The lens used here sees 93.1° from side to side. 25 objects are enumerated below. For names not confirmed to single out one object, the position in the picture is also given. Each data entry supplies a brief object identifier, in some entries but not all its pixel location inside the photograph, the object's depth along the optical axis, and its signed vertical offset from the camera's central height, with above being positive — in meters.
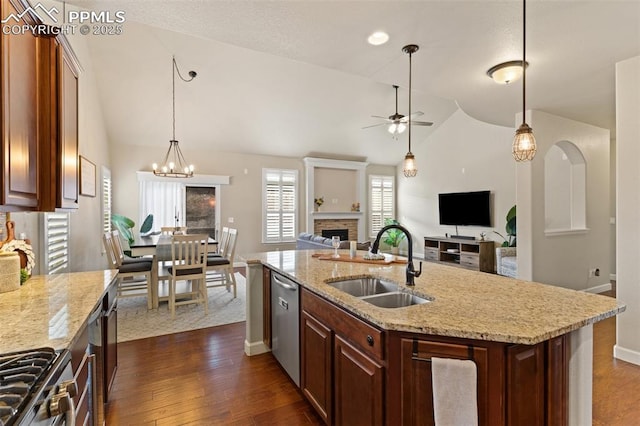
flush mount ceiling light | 2.78 +1.33
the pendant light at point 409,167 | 3.03 +0.46
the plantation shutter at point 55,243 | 2.69 -0.31
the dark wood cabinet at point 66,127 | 1.69 +0.51
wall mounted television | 6.48 +0.09
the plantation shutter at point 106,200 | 5.18 +0.23
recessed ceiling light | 2.41 +1.42
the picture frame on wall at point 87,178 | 3.88 +0.48
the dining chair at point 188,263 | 3.77 -0.66
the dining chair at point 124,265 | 3.80 -0.70
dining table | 4.02 -0.55
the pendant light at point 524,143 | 1.92 +0.44
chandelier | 4.79 +1.13
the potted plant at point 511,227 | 5.56 -0.28
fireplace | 8.16 -0.57
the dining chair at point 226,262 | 4.41 -0.74
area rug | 3.41 -1.32
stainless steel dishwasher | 2.16 -0.86
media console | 6.12 -0.88
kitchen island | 1.18 -0.52
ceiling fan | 4.62 +1.38
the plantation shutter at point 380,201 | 8.82 +0.34
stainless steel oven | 0.73 -0.47
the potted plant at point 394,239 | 8.42 -0.74
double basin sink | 1.81 -0.52
